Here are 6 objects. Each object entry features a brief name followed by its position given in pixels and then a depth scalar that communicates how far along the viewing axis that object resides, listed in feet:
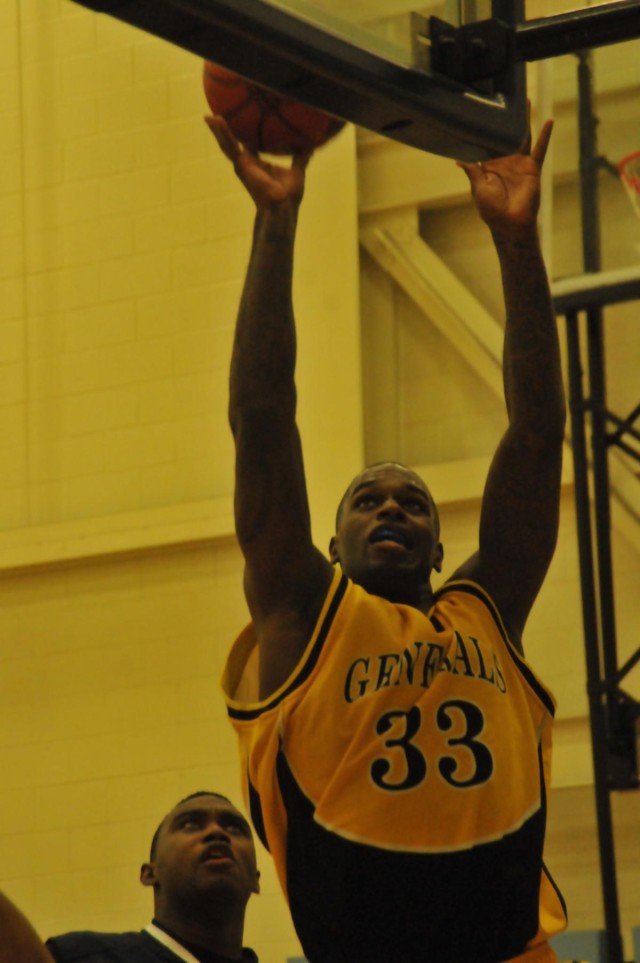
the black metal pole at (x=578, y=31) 20.22
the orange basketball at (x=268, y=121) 23.15
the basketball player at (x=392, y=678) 20.98
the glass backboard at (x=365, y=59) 18.12
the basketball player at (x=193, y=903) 32.22
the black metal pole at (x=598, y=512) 43.24
